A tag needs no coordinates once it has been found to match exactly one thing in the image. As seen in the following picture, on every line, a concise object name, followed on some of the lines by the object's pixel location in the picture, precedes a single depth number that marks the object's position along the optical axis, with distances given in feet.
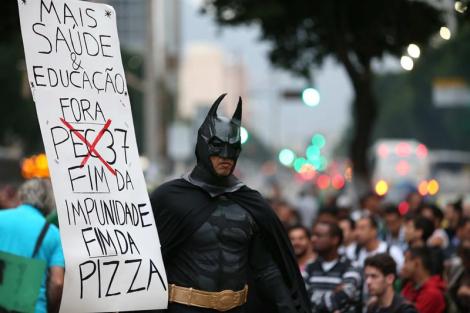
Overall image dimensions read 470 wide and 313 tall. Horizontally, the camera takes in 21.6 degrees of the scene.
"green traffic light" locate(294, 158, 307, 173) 137.29
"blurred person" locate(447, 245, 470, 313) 29.25
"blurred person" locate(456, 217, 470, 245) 39.78
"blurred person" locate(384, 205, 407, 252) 45.81
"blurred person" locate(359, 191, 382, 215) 53.61
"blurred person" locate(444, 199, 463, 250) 47.52
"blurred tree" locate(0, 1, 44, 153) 194.80
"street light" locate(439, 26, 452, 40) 38.80
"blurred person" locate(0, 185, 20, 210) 45.67
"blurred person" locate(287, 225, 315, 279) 32.68
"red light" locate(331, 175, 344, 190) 119.57
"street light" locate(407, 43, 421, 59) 43.91
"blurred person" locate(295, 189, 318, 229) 70.19
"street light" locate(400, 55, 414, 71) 47.70
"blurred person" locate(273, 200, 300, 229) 49.88
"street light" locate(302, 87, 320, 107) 71.72
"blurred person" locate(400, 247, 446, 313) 29.35
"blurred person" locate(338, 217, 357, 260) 38.14
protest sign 20.62
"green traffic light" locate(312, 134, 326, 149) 121.70
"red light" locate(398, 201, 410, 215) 67.04
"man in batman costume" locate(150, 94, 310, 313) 22.75
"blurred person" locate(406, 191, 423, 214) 57.13
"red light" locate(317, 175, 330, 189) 164.30
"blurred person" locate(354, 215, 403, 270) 35.60
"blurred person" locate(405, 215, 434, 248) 37.14
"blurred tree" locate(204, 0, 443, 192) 81.82
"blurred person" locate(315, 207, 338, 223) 41.10
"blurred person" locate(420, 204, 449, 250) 38.81
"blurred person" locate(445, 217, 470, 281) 34.28
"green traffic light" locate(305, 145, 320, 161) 120.57
